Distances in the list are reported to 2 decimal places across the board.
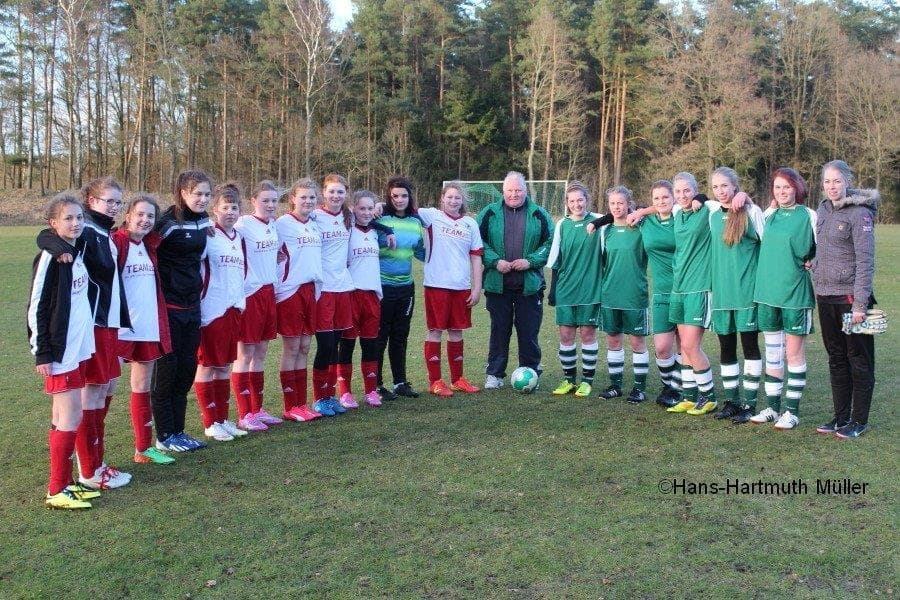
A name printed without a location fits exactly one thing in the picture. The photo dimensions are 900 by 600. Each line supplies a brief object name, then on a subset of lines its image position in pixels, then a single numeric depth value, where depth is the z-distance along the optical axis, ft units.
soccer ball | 23.04
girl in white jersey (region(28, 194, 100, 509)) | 13.61
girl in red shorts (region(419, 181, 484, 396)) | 23.20
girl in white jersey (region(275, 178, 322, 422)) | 19.81
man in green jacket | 23.53
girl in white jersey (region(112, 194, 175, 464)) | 15.74
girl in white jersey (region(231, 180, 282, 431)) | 19.04
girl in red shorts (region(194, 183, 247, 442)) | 17.84
